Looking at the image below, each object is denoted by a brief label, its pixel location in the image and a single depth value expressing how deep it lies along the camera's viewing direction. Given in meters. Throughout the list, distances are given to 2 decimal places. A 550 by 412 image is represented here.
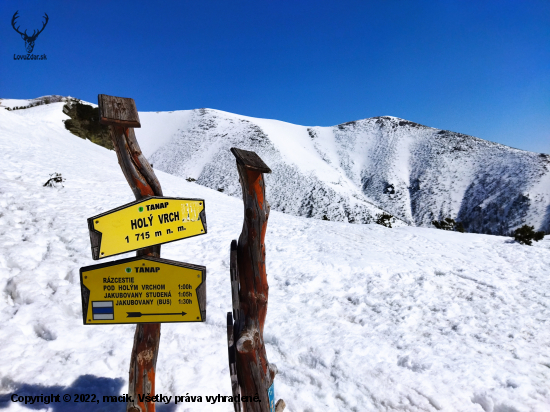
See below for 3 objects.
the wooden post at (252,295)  2.64
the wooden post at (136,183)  2.58
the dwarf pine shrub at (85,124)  27.30
